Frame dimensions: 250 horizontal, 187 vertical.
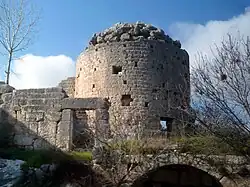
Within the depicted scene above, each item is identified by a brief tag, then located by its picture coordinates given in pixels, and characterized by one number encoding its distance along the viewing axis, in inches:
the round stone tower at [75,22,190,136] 579.6
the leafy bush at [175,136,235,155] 317.3
